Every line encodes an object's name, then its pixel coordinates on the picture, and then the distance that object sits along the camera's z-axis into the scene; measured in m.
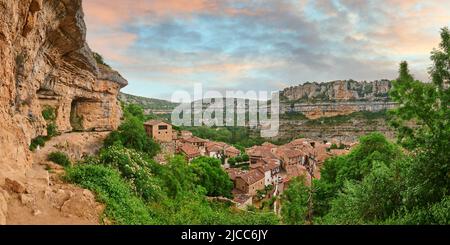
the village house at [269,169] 39.38
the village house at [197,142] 47.85
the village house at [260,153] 46.38
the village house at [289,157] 48.50
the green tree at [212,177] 25.83
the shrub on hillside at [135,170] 12.44
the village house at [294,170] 40.29
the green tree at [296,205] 15.79
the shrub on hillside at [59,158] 13.05
